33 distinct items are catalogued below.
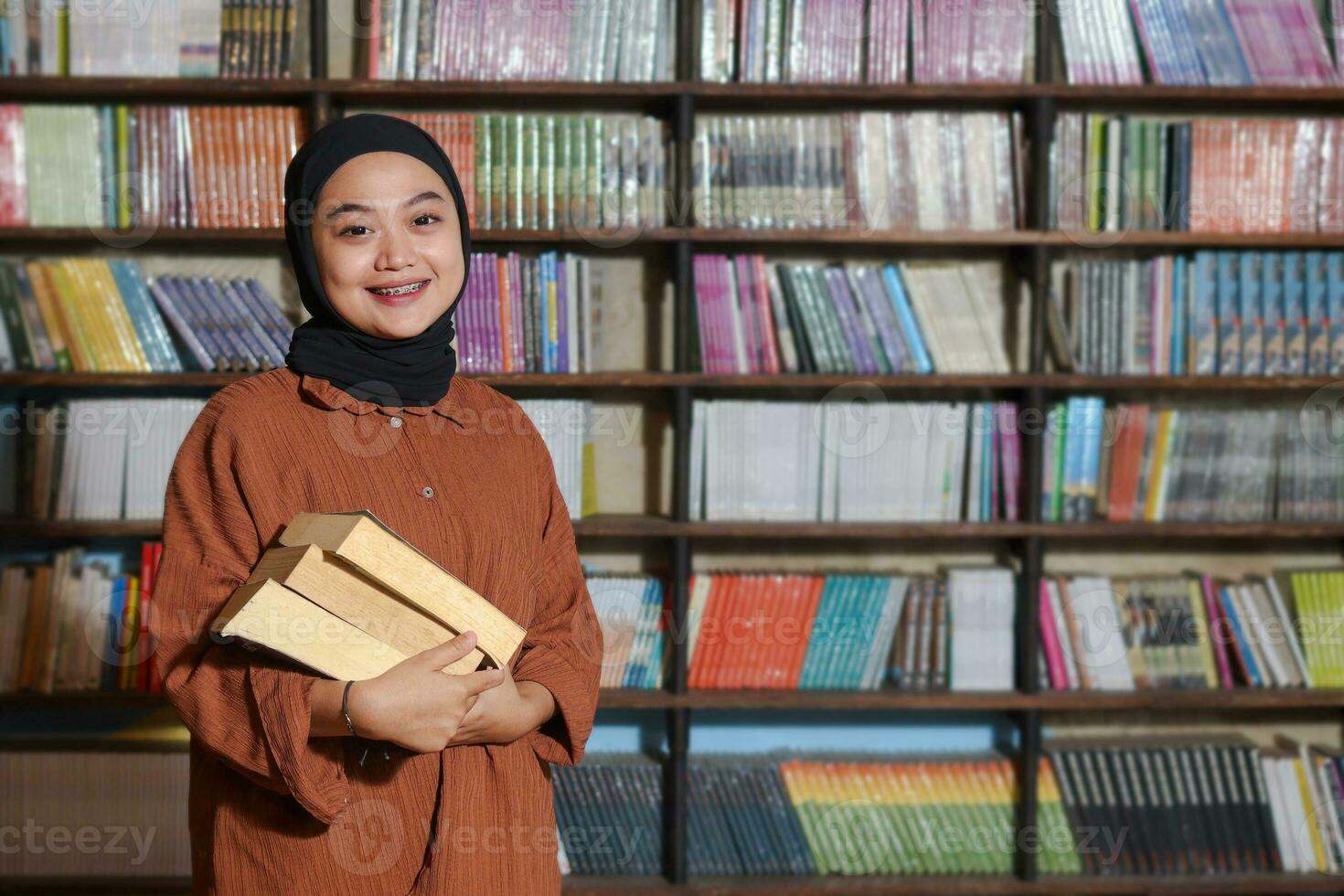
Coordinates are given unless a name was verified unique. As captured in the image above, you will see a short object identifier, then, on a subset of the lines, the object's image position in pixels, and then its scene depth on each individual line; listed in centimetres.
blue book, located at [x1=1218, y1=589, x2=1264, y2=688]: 262
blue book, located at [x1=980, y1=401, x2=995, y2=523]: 259
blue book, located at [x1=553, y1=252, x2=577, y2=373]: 254
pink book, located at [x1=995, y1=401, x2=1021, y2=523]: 259
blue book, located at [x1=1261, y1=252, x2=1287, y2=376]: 257
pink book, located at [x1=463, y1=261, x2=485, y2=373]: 251
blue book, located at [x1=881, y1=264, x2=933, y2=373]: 257
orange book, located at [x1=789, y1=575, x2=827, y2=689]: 260
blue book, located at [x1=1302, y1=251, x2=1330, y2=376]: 257
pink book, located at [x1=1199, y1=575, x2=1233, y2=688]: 263
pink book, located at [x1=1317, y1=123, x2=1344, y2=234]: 258
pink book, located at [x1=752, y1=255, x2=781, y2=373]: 256
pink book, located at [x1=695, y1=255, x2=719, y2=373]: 256
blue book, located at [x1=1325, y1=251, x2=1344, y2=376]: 256
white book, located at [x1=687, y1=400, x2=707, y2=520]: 257
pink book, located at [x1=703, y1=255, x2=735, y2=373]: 256
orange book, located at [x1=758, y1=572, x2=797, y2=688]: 260
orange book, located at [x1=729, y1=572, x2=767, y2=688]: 260
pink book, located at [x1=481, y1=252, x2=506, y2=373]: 252
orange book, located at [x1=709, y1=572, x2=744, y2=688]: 260
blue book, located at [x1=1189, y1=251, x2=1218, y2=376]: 256
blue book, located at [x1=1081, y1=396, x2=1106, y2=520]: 260
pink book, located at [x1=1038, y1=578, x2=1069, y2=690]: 261
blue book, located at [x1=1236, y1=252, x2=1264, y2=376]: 257
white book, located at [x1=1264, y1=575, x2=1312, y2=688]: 263
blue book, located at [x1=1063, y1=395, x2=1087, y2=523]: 259
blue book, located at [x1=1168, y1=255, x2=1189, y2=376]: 257
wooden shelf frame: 248
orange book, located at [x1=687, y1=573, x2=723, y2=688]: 260
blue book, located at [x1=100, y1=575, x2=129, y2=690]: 251
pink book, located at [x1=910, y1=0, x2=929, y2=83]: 255
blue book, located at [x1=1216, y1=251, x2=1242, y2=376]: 257
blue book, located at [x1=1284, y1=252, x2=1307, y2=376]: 257
